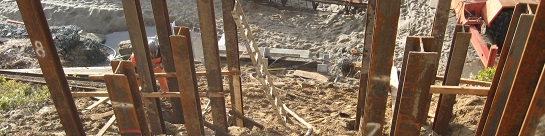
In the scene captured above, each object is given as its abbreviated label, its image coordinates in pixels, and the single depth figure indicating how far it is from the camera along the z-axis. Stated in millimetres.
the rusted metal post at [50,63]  3467
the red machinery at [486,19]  8812
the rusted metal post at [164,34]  4719
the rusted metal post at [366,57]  4484
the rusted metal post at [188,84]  3791
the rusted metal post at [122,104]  3609
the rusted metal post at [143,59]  4539
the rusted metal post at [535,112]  2914
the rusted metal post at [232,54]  4750
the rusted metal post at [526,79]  2816
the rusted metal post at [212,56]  4273
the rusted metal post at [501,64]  3797
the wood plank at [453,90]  3689
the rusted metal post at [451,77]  4602
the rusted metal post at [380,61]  3209
